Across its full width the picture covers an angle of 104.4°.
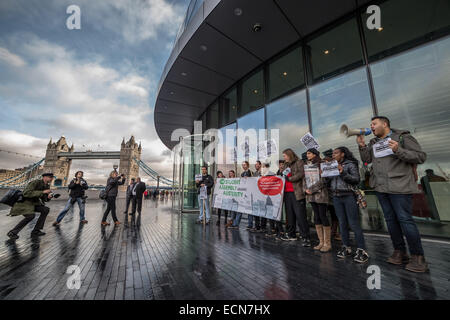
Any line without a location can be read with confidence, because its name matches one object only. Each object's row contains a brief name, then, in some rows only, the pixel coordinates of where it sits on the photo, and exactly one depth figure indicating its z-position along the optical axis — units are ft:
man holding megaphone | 7.00
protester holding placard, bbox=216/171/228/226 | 19.84
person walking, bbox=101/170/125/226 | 18.07
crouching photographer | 12.34
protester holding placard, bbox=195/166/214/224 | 18.91
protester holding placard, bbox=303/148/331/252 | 9.78
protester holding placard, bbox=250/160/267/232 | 14.84
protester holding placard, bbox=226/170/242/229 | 16.83
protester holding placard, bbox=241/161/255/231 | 15.93
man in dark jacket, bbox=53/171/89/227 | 18.98
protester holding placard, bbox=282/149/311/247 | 11.11
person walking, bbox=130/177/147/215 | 24.53
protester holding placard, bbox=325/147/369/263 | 8.38
